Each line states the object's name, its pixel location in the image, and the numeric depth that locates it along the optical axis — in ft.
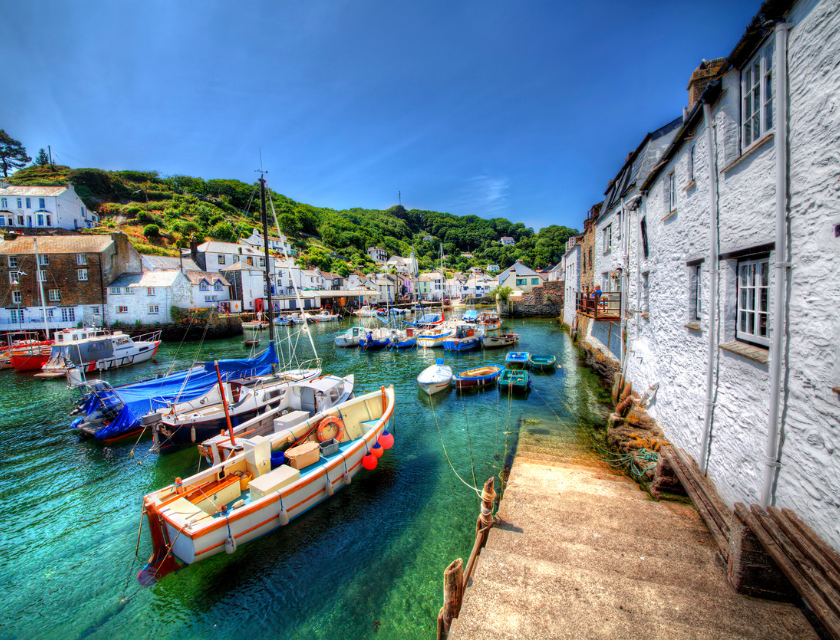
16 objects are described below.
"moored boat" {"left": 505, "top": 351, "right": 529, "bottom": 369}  76.38
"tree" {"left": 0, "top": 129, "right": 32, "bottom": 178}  246.68
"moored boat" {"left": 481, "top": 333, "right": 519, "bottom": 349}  102.78
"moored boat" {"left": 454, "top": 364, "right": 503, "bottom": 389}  65.21
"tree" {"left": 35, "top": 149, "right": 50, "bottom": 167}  283.59
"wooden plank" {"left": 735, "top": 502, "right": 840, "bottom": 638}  10.20
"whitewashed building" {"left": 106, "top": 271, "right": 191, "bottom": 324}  126.52
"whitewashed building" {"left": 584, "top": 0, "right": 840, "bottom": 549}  13.08
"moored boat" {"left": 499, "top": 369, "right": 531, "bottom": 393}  60.75
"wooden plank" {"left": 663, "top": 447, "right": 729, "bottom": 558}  17.01
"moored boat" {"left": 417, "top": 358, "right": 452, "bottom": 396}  61.98
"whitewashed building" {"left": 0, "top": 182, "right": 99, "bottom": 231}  168.76
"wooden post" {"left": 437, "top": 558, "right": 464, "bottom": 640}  15.07
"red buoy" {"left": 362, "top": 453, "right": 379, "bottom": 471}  34.87
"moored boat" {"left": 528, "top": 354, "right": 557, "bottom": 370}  75.66
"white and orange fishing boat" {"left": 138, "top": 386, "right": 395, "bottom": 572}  23.58
